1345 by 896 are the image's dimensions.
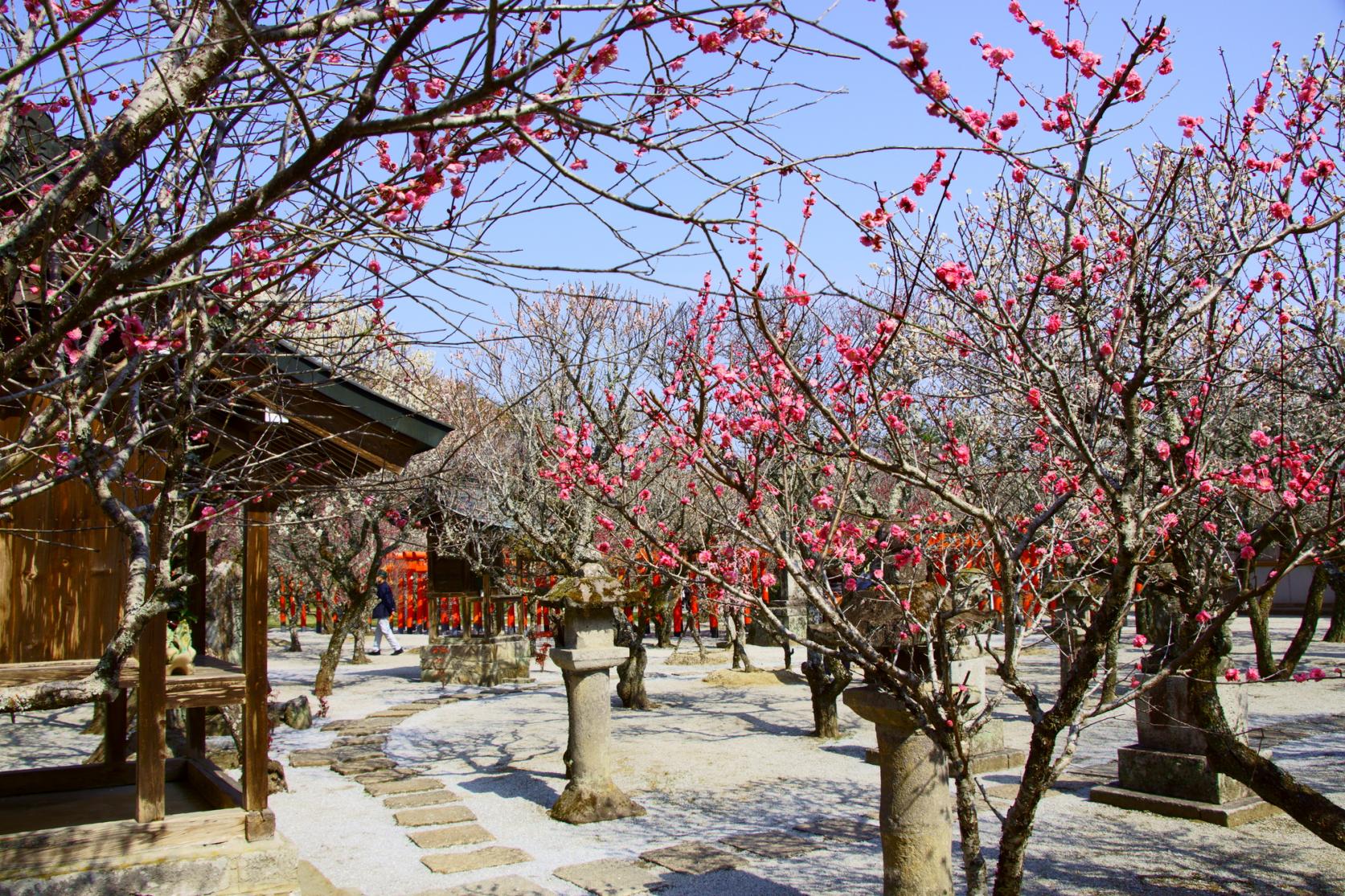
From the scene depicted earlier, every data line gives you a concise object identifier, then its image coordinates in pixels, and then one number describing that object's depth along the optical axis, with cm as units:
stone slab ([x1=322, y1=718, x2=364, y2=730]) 1261
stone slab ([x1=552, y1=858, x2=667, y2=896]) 645
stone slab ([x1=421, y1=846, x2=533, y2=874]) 693
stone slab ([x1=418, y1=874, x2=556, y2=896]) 638
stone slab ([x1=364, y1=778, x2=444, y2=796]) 929
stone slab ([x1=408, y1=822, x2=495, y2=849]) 755
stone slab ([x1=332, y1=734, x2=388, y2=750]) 1151
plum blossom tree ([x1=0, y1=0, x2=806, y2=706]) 235
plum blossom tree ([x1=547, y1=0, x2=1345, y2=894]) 364
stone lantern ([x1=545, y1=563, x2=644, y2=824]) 838
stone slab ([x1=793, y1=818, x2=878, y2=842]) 760
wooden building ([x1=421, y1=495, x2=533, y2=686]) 1702
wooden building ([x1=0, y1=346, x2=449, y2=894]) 464
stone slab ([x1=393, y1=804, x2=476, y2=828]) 822
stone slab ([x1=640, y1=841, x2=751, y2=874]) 688
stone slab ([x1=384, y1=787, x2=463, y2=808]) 883
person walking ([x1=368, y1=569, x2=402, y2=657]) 2208
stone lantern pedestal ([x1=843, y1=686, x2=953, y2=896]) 507
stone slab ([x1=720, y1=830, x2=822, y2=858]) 721
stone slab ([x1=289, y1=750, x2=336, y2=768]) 1053
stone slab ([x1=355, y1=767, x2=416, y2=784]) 970
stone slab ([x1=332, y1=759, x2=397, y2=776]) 1013
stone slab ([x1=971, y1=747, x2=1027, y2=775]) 949
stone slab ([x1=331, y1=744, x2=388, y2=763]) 1073
